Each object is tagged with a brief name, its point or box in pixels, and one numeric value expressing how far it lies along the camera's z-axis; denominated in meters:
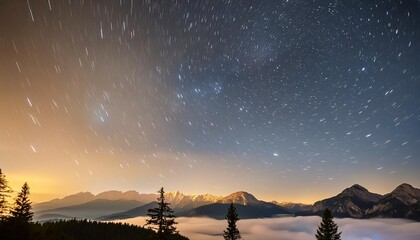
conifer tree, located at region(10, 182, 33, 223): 43.95
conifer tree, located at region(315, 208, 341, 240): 47.56
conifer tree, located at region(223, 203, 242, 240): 45.28
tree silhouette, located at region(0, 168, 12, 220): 37.06
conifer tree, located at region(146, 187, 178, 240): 19.88
